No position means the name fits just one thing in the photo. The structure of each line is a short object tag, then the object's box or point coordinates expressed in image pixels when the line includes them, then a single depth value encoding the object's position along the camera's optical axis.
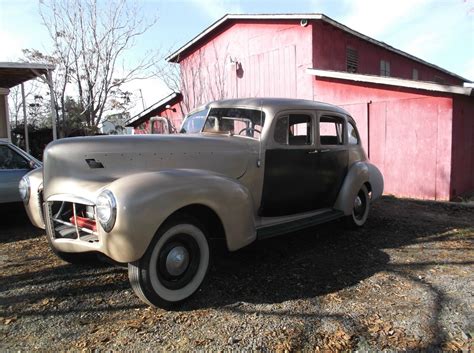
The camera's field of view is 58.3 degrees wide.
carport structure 10.38
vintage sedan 3.37
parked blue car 6.31
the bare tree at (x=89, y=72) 15.27
